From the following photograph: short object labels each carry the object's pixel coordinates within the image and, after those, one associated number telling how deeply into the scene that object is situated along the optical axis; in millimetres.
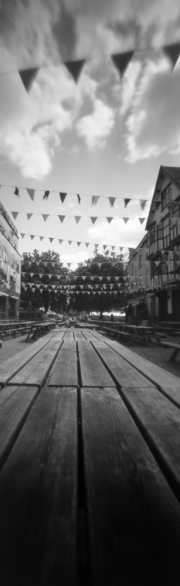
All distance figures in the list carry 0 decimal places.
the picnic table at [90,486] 653
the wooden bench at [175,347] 5644
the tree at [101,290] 40562
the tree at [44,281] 40469
